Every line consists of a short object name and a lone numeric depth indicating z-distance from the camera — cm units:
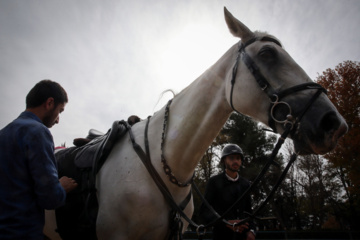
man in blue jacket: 141
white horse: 158
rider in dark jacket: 342
